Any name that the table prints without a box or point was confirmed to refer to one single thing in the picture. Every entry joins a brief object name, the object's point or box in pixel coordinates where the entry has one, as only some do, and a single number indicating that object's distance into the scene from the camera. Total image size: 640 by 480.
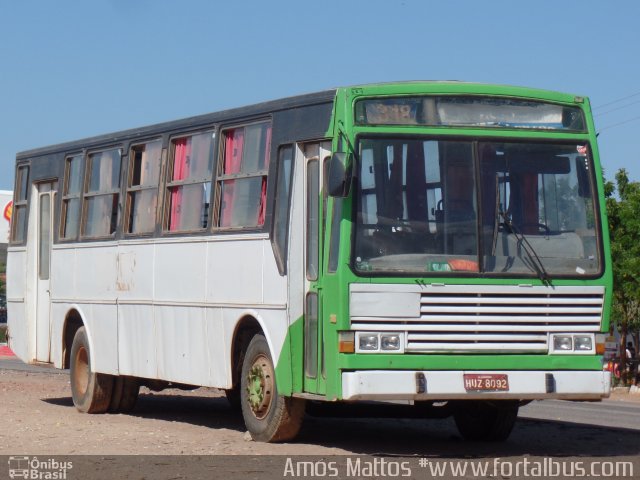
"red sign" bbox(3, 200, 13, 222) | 45.56
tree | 39.94
